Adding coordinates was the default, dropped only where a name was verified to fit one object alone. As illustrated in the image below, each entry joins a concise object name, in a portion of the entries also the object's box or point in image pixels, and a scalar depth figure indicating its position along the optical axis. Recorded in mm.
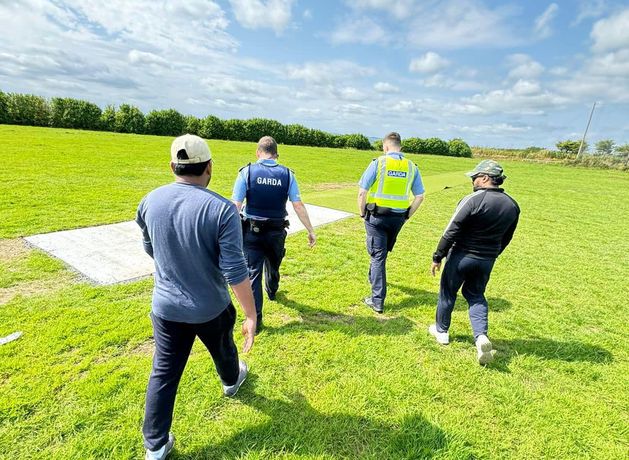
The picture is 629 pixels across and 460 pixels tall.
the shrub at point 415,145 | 53812
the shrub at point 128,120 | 40969
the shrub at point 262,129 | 47719
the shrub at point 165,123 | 43000
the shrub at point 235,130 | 46656
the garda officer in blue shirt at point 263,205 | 3523
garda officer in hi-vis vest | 4285
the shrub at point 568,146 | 57144
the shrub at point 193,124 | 44969
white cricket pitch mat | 4895
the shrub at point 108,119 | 40444
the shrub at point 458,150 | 55000
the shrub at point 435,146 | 54688
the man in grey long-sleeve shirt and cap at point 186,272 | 1909
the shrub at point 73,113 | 38219
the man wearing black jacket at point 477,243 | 3336
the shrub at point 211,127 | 45281
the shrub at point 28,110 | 35906
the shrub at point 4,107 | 35250
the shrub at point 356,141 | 50906
